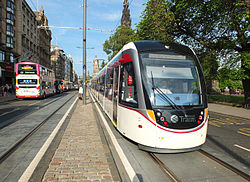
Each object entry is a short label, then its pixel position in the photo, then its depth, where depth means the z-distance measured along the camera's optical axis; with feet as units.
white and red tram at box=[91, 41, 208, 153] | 12.95
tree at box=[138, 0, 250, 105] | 38.09
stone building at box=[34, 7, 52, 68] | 187.62
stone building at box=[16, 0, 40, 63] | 125.49
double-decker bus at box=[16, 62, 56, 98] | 59.41
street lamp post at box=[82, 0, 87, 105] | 47.01
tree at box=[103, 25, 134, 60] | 139.64
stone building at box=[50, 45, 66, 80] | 301.63
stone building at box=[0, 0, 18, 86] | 104.17
